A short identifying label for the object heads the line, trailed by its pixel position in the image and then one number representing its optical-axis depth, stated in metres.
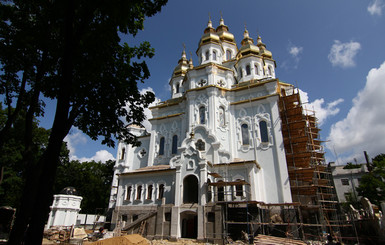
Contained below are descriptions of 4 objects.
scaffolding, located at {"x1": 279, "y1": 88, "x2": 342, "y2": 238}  20.06
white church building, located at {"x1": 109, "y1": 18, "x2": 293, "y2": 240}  17.66
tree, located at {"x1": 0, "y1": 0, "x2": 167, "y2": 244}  6.50
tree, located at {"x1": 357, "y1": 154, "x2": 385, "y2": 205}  25.62
